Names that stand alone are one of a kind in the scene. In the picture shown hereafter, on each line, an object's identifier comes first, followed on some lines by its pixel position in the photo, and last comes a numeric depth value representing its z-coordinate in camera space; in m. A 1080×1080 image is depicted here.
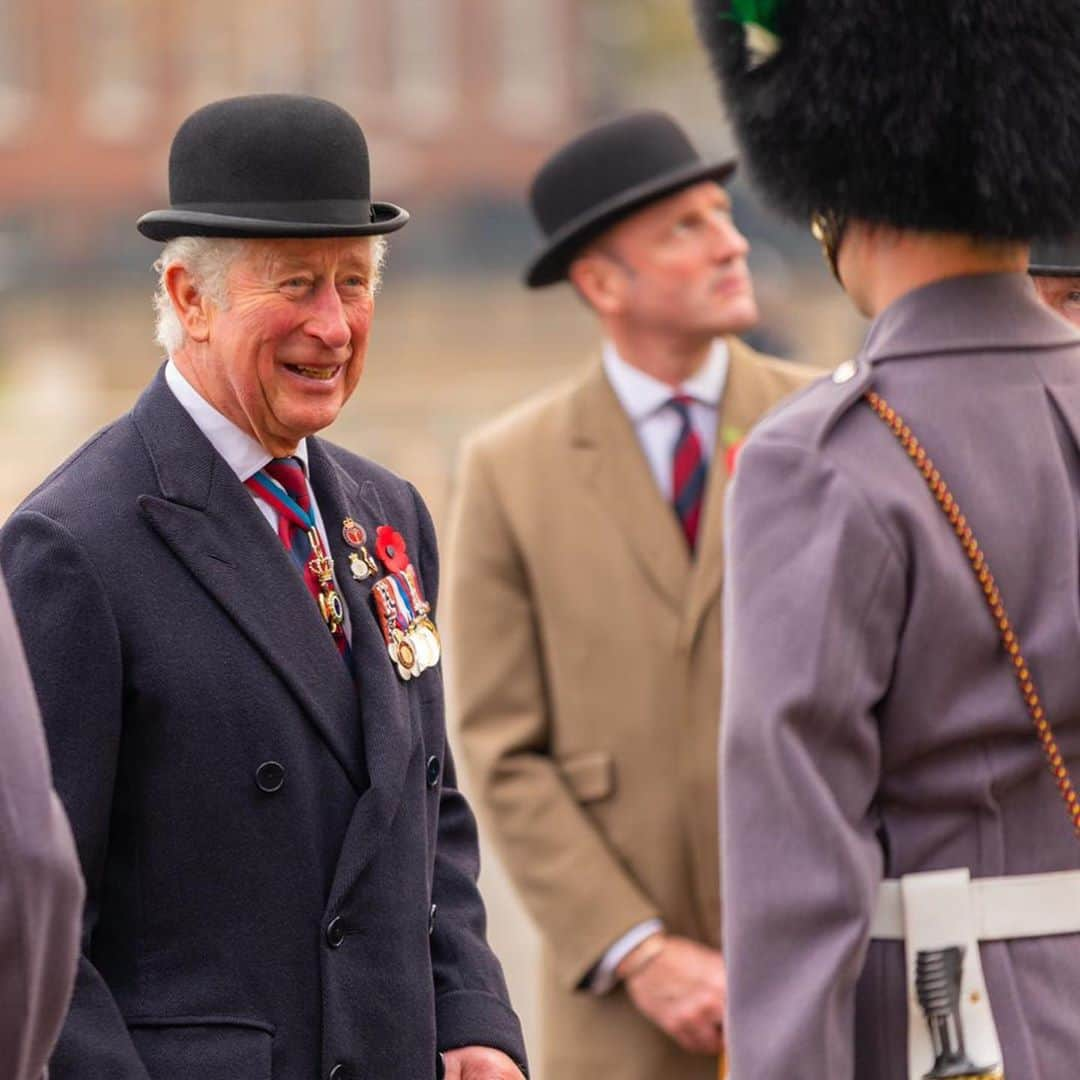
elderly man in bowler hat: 6.37
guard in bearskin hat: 5.93
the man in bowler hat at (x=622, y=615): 9.84
